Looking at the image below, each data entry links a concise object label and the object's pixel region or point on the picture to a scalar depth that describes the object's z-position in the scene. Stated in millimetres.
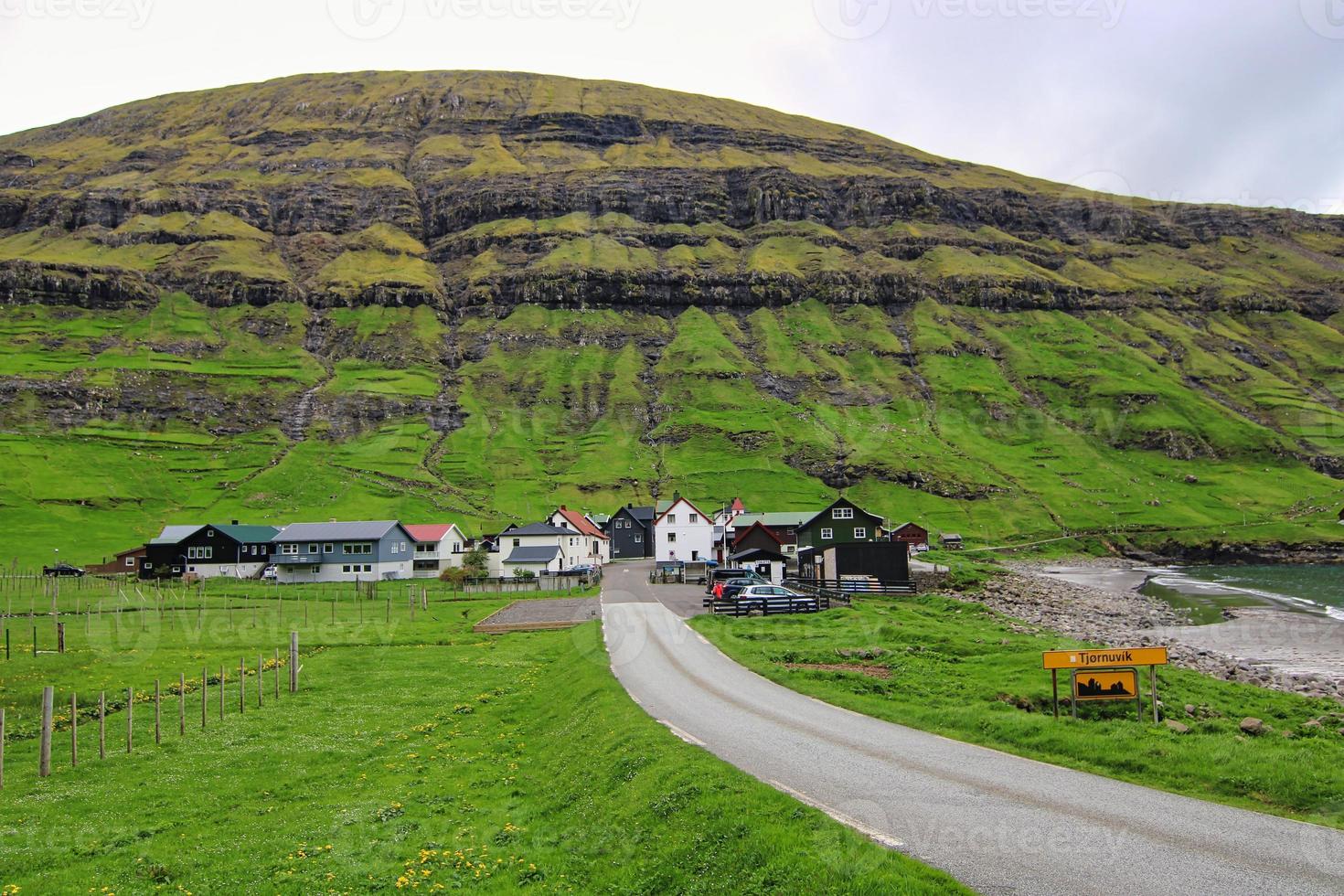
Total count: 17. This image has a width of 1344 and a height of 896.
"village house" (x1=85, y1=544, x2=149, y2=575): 103938
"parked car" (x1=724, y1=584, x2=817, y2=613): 52438
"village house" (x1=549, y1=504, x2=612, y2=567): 120938
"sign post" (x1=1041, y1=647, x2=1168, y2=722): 21219
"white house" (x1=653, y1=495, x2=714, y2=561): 123062
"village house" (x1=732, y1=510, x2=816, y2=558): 119000
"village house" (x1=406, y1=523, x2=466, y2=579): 111469
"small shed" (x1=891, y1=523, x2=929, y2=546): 126312
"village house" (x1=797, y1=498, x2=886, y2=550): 91750
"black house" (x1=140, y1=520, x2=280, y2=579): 104375
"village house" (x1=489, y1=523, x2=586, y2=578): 104938
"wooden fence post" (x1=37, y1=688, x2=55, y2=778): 20978
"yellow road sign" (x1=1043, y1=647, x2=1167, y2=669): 21125
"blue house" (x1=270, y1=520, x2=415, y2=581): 103625
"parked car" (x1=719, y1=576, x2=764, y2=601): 57125
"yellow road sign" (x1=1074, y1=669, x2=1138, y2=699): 22172
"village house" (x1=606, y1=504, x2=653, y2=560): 144750
